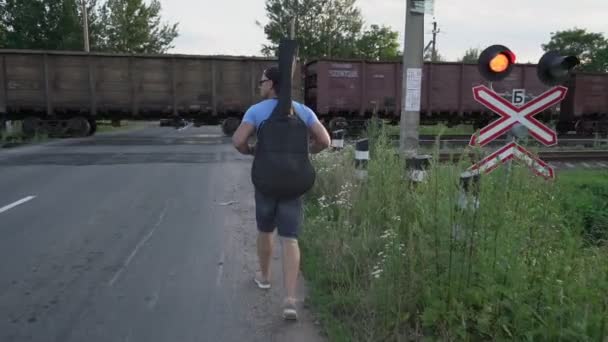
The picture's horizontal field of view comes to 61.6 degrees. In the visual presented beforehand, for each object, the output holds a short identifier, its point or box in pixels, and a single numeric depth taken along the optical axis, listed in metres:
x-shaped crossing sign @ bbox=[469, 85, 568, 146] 5.58
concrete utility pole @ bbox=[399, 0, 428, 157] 7.22
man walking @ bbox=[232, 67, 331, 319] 3.58
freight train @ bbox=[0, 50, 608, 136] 19.64
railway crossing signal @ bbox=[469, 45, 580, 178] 5.12
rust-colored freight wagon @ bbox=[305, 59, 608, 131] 19.55
